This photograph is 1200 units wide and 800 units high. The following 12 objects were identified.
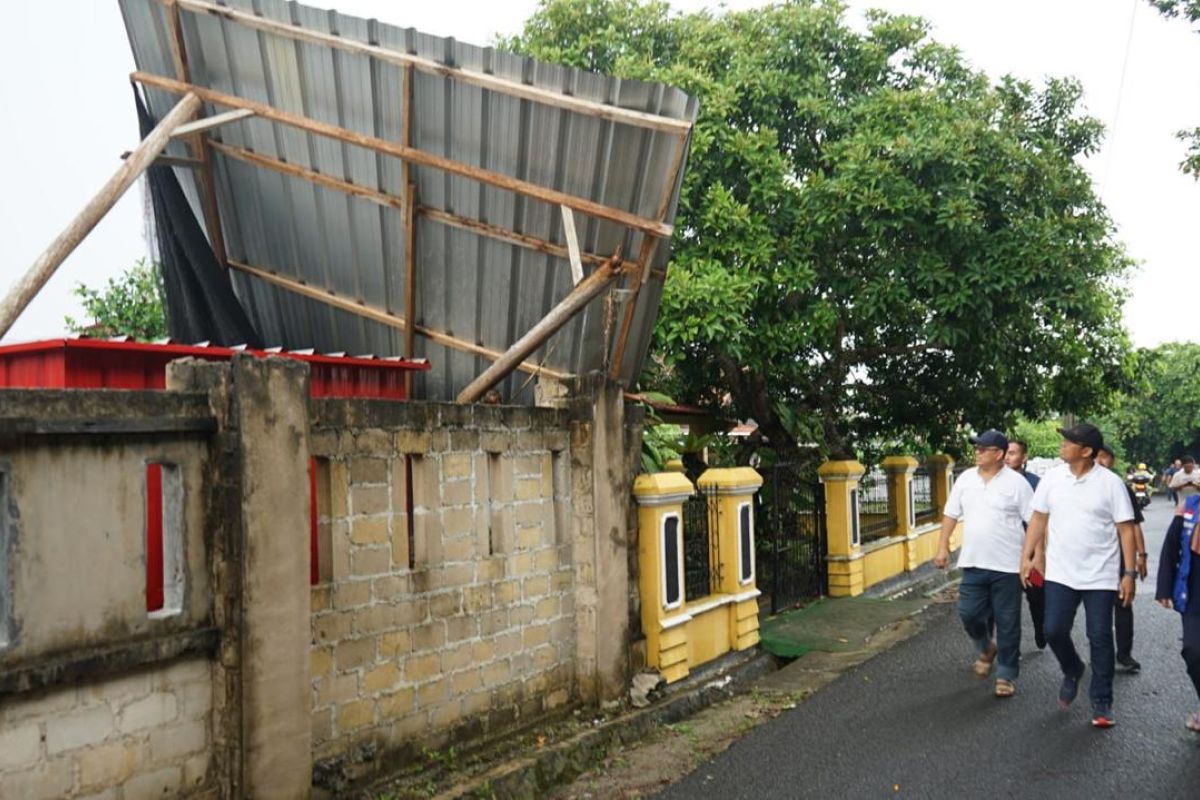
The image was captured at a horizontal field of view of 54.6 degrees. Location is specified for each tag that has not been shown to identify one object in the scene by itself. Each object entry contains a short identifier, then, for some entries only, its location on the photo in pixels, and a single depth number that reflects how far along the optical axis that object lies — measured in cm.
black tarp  1110
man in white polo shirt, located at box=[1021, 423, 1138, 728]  700
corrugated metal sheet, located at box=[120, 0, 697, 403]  907
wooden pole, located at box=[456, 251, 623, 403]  896
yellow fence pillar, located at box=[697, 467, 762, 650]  1009
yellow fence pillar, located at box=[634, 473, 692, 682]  845
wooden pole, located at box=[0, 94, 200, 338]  834
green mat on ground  1073
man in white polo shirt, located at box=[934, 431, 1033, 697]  802
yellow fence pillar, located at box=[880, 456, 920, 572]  1585
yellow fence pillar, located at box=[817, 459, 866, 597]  1368
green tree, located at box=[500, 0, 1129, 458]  1371
